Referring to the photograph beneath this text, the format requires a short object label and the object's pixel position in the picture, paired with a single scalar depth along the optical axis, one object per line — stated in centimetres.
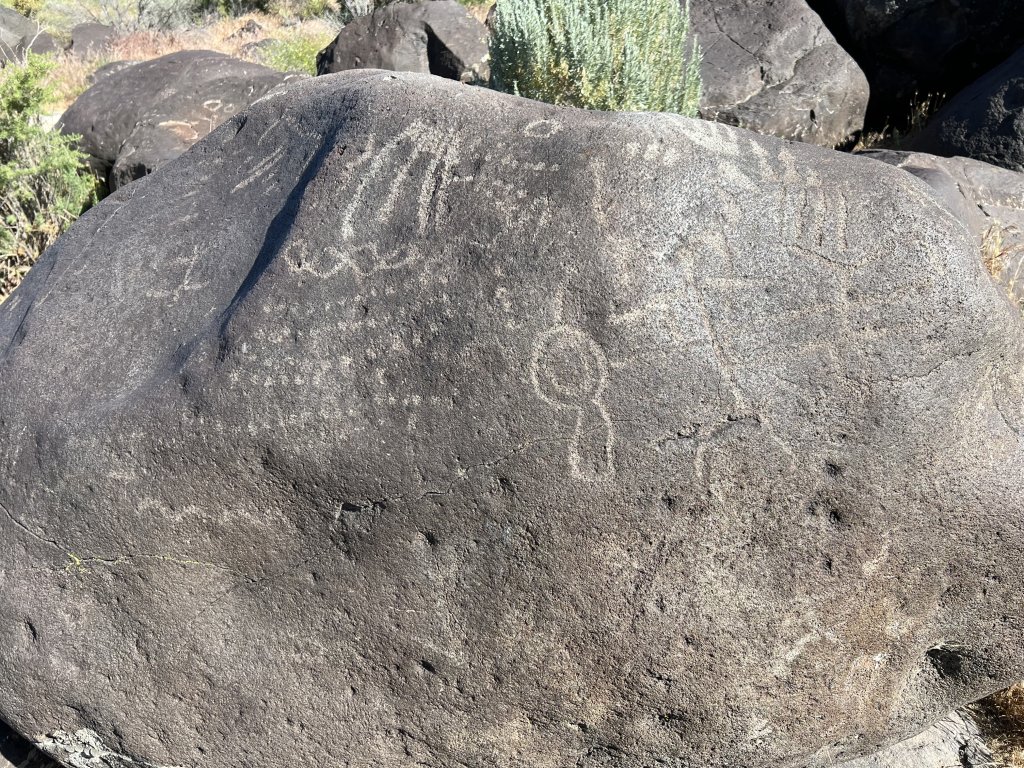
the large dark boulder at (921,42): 477
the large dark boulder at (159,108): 477
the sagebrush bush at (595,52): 369
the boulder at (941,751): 200
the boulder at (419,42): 554
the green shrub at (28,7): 1358
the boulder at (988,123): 414
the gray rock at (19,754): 211
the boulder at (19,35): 1030
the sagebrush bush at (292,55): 815
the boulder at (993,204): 316
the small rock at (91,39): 1025
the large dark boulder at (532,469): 155
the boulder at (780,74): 462
